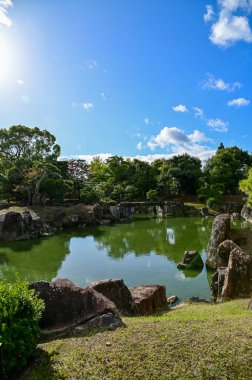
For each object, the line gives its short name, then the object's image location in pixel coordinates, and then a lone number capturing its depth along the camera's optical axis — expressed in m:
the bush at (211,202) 46.22
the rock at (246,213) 38.75
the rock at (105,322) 6.01
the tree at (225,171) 49.81
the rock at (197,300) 12.59
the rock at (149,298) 10.34
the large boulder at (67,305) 6.34
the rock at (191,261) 17.81
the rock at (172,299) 12.97
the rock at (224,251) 15.99
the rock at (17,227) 27.44
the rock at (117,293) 9.31
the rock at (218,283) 12.81
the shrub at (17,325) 4.38
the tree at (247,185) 23.33
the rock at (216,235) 17.94
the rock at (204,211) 45.06
